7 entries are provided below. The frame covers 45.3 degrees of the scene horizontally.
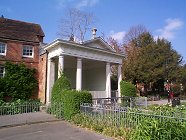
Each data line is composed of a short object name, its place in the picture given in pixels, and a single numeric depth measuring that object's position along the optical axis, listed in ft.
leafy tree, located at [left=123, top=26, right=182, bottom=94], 135.79
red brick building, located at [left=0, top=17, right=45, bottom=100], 80.72
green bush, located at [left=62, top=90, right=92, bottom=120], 47.06
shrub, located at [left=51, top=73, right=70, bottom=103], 61.05
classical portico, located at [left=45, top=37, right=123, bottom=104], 73.97
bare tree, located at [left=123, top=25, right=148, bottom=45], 167.81
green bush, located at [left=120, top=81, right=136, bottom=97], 84.71
